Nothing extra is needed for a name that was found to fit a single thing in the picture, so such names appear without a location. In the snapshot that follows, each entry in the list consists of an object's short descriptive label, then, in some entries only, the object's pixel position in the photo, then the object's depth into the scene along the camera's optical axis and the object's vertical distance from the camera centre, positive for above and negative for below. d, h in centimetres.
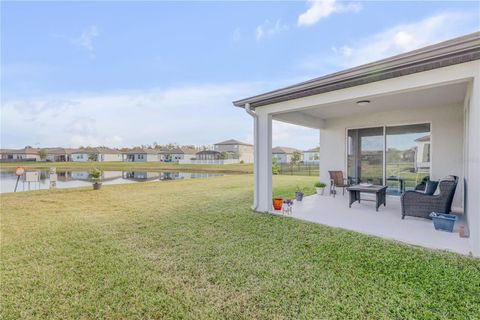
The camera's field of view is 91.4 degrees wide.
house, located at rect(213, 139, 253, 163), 5101 +192
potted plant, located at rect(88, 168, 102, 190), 1075 -94
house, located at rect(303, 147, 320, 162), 3761 +13
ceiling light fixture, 552 +131
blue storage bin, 414 -117
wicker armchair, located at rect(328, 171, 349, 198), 793 -83
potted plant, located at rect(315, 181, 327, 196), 828 -108
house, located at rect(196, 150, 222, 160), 4562 +44
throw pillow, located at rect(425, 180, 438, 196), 491 -67
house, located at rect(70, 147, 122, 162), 5656 +65
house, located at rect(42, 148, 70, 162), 5782 +66
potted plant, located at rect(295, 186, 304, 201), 727 -122
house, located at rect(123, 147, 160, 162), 5647 +58
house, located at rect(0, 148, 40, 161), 5872 +74
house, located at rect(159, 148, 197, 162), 5590 +57
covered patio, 326 +93
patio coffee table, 580 -93
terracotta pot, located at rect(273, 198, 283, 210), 593 -118
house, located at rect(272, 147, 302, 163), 4842 +58
